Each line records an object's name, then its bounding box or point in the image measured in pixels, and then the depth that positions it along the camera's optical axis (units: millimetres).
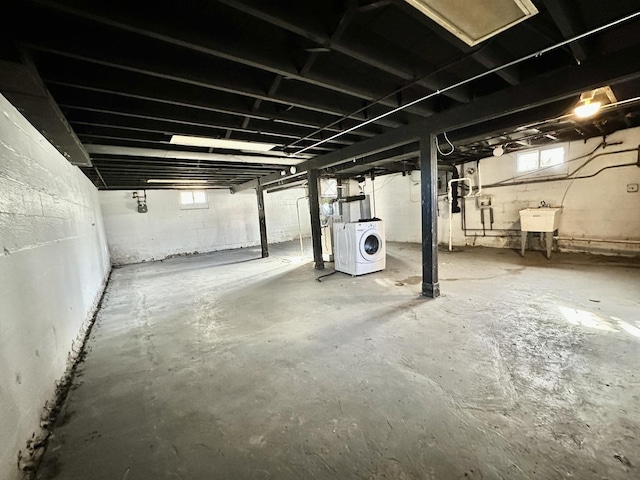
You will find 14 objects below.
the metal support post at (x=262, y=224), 6898
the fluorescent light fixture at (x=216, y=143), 3012
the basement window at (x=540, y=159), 5215
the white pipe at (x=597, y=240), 4484
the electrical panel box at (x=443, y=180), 7051
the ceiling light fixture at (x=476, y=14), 1226
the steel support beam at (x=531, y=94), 1803
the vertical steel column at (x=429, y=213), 3090
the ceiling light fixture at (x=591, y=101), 2420
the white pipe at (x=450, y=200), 6393
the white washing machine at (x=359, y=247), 4391
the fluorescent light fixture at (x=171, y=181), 6217
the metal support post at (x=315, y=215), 5082
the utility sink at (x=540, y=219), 4879
